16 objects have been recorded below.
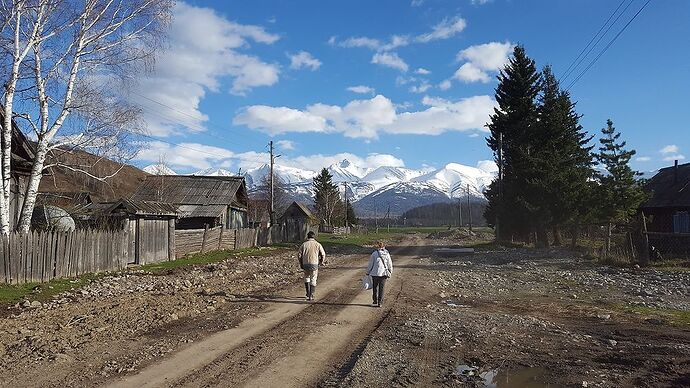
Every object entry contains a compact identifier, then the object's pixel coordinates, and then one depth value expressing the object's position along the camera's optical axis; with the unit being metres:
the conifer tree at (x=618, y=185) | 27.05
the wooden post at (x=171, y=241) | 25.82
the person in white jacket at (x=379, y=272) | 12.66
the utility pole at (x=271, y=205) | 49.88
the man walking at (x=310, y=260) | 13.46
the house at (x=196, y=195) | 39.84
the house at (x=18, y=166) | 20.61
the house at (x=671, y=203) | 32.09
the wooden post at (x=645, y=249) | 20.95
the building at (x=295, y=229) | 50.13
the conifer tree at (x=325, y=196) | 87.88
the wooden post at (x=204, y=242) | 30.18
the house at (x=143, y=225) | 22.51
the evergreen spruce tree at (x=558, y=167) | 31.92
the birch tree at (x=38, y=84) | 15.76
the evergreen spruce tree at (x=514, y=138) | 36.03
